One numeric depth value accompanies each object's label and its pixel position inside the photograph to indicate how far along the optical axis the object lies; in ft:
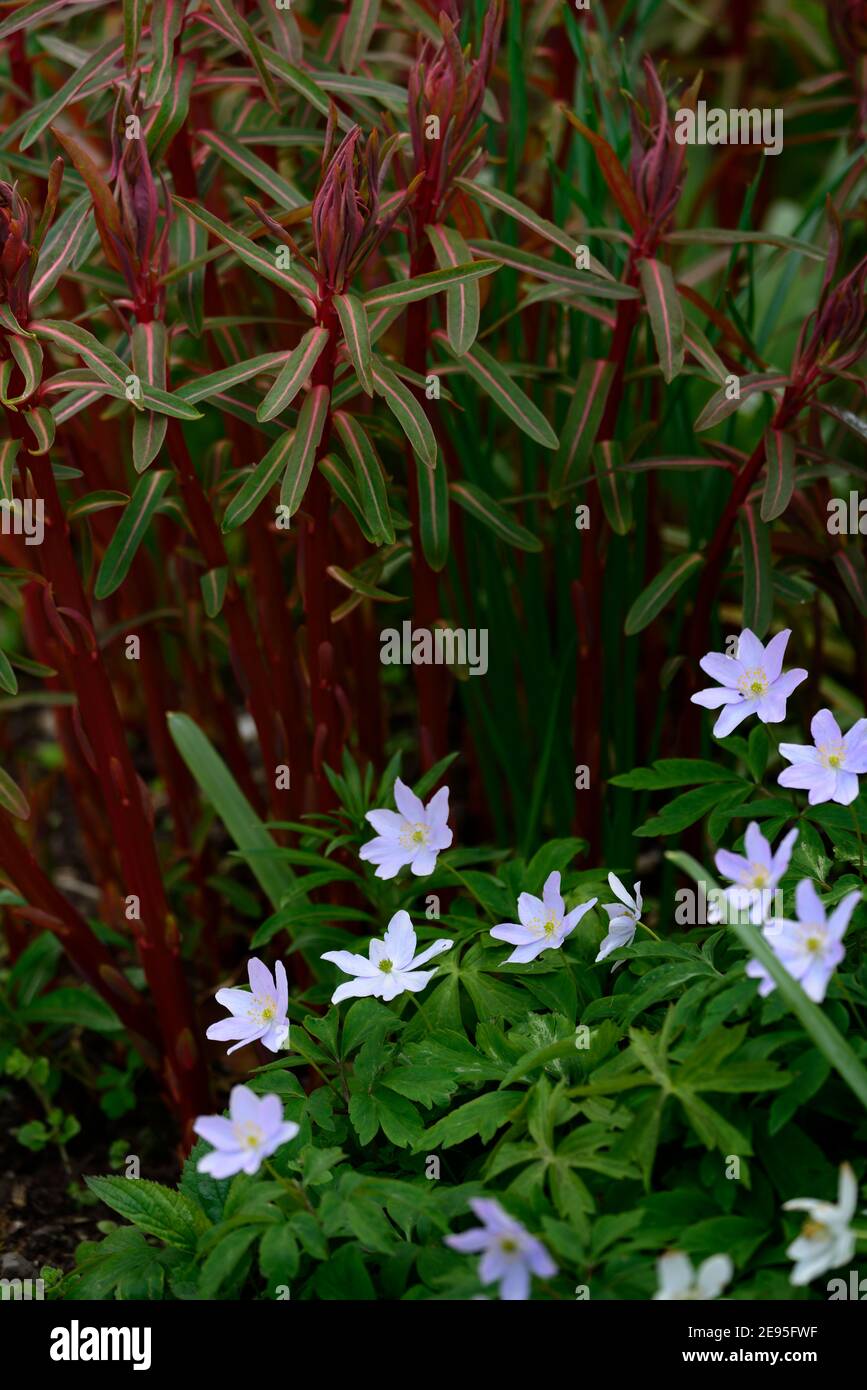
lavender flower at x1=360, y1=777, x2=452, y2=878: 3.71
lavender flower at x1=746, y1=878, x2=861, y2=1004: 3.34
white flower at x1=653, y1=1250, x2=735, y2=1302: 3.21
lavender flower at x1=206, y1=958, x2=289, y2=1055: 3.58
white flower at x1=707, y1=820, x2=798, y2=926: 3.43
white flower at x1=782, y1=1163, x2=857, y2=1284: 3.23
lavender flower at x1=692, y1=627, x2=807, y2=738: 3.64
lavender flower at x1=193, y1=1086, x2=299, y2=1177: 3.35
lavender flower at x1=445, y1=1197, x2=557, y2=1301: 3.24
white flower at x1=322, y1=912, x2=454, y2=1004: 3.58
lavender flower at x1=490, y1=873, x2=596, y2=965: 3.60
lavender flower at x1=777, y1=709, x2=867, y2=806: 3.57
